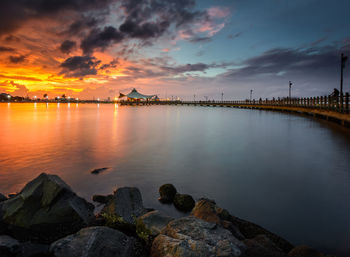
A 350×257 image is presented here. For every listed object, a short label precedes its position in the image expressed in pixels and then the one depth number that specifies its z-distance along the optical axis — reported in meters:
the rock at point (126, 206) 5.23
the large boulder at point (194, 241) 3.31
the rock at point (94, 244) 3.54
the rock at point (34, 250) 4.21
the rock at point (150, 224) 4.48
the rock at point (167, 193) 7.25
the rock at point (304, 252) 4.21
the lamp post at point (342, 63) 30.09
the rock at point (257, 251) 3.58
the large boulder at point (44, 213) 4.83
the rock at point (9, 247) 3.88
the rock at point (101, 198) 7.09
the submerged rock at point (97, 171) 10.43
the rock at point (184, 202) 6.63
